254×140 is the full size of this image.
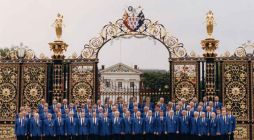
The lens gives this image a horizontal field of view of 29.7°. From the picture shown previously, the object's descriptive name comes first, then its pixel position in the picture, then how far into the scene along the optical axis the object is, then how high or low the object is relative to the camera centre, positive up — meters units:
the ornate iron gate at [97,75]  15.48 +0.12
